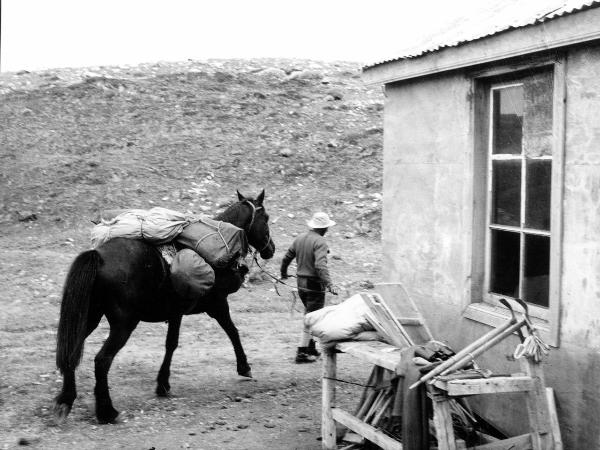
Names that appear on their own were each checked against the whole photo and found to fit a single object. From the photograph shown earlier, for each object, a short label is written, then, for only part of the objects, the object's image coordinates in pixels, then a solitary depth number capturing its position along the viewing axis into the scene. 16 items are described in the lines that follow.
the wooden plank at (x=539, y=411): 4.85
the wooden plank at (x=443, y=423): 4.78
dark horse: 6.98
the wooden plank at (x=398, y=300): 6.27
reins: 9.21
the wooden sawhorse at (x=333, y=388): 5.48
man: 9.15
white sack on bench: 6.04
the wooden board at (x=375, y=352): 5.45
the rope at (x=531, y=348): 4.73
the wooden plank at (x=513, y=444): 4.96
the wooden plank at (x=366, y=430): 5.38
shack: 5.01
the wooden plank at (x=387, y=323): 5.76
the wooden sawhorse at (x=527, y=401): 4.73
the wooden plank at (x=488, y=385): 4.68
